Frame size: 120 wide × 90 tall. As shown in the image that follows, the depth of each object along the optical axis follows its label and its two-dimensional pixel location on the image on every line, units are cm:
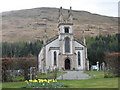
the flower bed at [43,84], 1811
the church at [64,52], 5466
